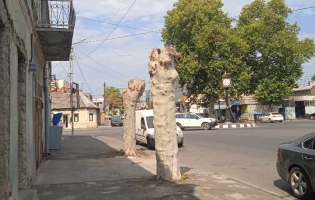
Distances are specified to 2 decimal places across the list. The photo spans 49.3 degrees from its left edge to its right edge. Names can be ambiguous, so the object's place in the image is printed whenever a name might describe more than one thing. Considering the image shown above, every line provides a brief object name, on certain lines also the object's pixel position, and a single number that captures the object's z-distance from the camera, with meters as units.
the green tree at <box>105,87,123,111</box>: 95.44
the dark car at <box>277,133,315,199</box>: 6.04
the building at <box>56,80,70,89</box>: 68.19
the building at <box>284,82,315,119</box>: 55.25
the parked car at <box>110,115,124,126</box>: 50.53
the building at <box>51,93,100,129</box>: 49.94
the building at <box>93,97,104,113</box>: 107.45
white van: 16.61
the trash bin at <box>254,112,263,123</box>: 49.69
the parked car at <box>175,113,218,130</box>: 29.72
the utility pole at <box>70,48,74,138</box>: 36.51
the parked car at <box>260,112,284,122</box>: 44.59
